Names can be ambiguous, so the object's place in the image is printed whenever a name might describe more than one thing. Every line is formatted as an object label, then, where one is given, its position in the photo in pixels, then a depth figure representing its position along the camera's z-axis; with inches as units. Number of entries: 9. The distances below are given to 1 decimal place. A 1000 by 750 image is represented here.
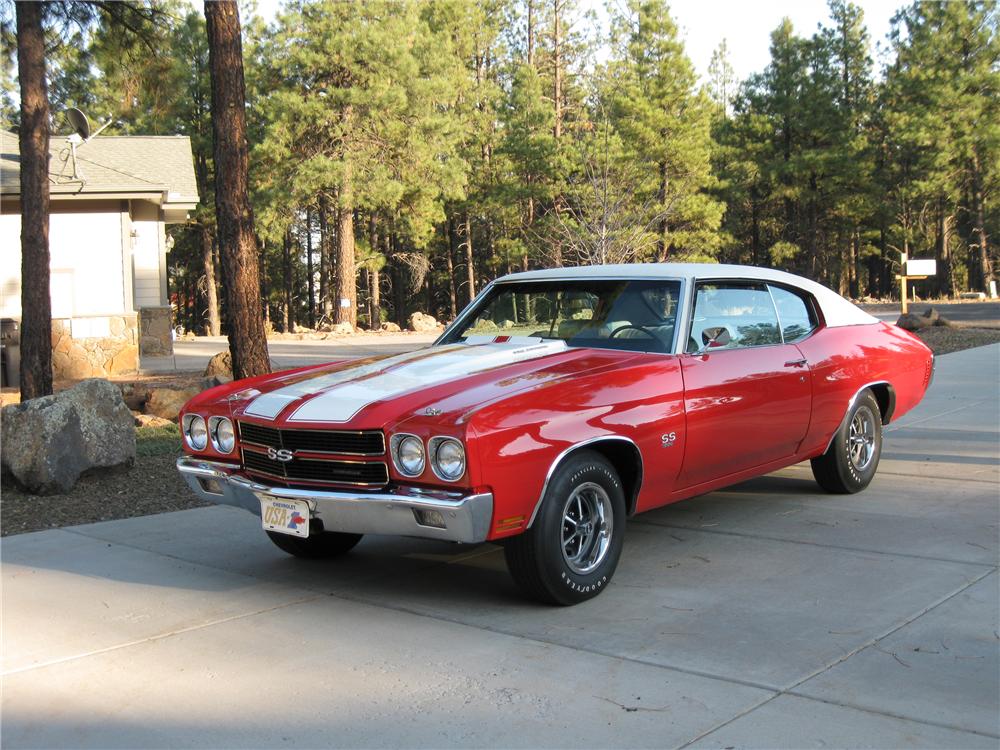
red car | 170.9
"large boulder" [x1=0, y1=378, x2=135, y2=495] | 288.2
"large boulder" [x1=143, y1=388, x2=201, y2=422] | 454.3
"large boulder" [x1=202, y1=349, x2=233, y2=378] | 557.6
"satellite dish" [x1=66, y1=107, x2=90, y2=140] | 733.3
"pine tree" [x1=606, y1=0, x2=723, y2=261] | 1574.8
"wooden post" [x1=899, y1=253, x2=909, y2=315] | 914.7
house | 699.4
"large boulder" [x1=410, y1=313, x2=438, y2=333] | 1359.5
